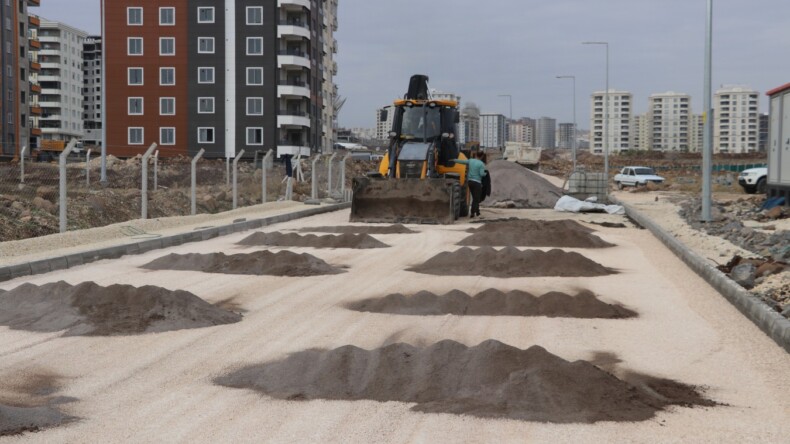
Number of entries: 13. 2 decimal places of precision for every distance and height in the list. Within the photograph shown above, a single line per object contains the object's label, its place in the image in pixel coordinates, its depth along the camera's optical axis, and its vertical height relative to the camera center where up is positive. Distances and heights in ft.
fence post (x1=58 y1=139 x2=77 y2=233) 53.16 -1.25
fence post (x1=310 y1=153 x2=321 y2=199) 112.76 -3.94
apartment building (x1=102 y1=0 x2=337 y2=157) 213.66 +19.31
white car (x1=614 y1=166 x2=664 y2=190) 183.73 -3.78
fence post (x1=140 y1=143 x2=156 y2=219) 66.08 -2.80
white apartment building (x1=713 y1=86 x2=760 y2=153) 618.44 +26.83
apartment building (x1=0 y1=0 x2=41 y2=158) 240.73 +22.07
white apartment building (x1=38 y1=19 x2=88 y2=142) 447.83 +37.21
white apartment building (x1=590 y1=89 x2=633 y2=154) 616.39 +24.76
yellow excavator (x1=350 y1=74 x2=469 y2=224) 78.48 -1.39
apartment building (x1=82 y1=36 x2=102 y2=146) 514.68 +43.01
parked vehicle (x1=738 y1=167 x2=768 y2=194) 131.34 -3.03
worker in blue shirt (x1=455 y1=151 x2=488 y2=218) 87.86 -1.97
